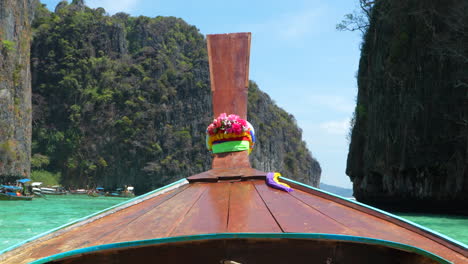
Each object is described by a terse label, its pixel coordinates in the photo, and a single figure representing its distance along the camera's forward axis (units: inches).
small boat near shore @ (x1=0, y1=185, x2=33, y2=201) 959.6
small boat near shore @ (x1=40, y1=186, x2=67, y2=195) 1857.8
